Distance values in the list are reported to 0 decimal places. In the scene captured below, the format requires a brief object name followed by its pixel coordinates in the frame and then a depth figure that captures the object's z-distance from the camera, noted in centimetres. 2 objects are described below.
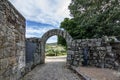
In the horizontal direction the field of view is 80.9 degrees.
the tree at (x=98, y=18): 411
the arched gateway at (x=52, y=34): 497
